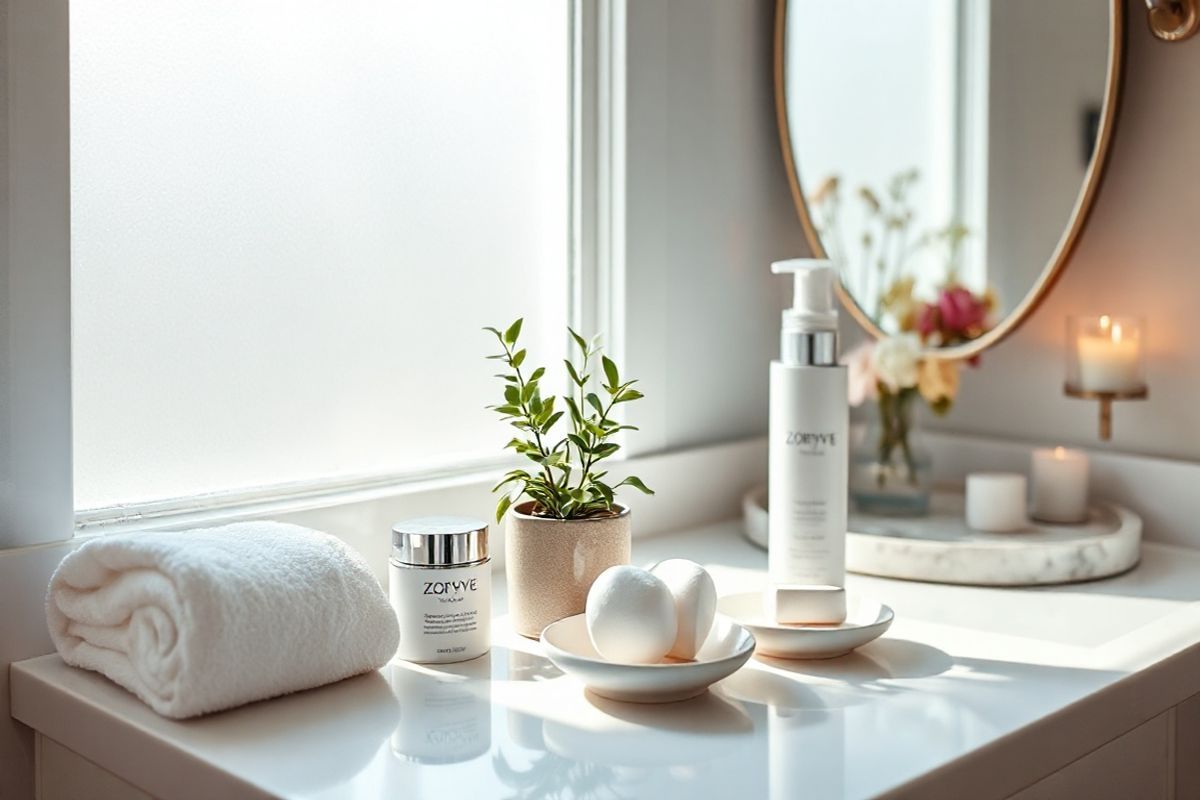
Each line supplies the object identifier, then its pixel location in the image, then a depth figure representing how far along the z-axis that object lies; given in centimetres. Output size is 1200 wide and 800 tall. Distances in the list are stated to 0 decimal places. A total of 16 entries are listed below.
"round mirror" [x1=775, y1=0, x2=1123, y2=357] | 124
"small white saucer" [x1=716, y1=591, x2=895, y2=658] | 87
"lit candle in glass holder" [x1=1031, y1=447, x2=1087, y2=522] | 122
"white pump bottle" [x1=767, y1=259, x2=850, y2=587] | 96
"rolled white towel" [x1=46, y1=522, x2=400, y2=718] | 74
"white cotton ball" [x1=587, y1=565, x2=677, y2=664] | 81
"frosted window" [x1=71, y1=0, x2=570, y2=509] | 94
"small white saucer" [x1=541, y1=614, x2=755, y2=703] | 78
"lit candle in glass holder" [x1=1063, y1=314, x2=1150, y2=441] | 123
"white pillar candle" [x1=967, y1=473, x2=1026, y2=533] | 120
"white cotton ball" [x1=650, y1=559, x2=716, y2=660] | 83
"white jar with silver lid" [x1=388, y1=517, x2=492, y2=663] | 87
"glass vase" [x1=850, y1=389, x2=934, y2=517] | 130
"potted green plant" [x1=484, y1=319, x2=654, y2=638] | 93
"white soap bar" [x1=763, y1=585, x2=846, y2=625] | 91
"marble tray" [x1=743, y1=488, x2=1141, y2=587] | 110
